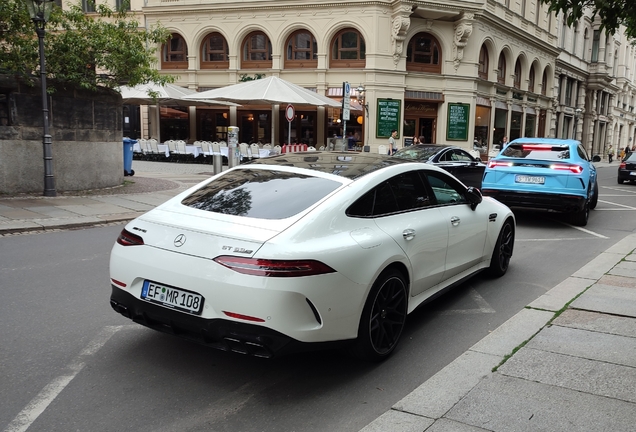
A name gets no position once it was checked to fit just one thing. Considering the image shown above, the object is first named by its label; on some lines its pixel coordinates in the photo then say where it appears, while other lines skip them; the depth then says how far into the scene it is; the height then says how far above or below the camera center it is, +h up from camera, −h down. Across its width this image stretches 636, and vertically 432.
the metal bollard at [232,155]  18.16 -0.66
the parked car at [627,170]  22.47 -1.06
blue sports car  9.96 -0.64
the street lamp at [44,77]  11.07 +1.10
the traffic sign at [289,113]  20.14 +0.86
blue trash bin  16.61 -0.75
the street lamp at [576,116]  48.78 +2.50
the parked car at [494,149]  32.28 -0.47
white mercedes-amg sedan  3.31 -0.80
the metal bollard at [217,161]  16.00 -0.77
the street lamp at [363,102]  28.20 +1.86
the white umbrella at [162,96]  23.33 +1.58
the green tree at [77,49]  11.48 +1.81
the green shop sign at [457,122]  30.58 +1.04
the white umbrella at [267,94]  21.45 +1.69
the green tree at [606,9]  4.70 +1.19
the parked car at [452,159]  13.96 -0.50
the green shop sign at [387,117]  28.95 +1.16
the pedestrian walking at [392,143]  26.44 -0.20
